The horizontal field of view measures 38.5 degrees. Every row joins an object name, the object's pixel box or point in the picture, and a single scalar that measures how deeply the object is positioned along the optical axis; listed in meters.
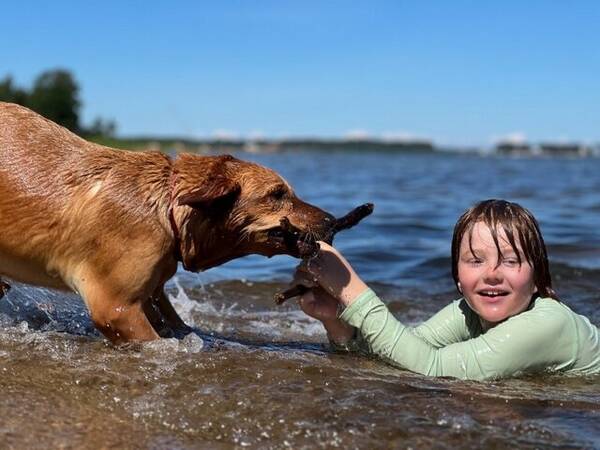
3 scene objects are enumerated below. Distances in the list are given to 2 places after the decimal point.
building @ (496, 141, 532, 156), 189.25
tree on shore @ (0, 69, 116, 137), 115.00
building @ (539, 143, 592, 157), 183.93
